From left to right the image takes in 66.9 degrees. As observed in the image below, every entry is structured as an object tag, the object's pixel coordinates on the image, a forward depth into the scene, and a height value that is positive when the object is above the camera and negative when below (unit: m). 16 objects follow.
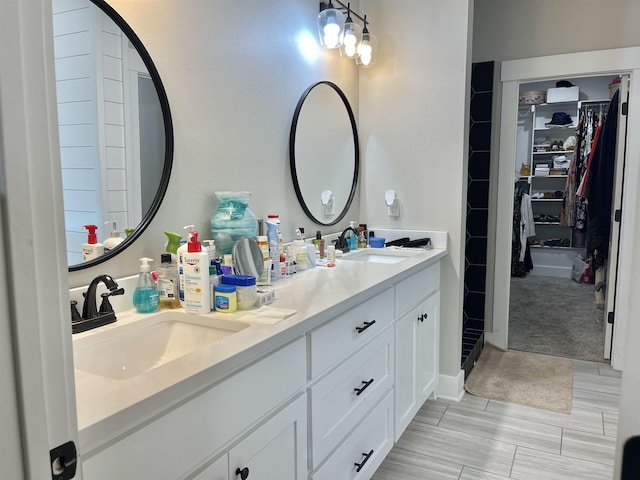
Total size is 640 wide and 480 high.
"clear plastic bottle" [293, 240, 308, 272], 2.14 -0.28
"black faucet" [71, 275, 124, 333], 1.27 -0.32
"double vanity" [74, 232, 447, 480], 0.88 -0.46
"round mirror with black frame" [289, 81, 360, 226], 2.37 +0.19
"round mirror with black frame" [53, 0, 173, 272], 1.33 +0.19
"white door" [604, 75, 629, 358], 3.15 -0.23
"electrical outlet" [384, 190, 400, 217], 2.87 -0.08
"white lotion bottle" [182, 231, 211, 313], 1.39 -0.25
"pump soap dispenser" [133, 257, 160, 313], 1.43 -0.31
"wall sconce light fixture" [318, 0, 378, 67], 2.40 +0.81
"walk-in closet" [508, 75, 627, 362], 3.70 -0.30
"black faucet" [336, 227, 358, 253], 2.63 -0.29
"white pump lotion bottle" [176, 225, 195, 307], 1.43 -0.24
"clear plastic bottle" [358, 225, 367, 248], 2.80 -0.28
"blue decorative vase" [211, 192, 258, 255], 1.78 -0.12
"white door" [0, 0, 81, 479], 0.48 -0.04
